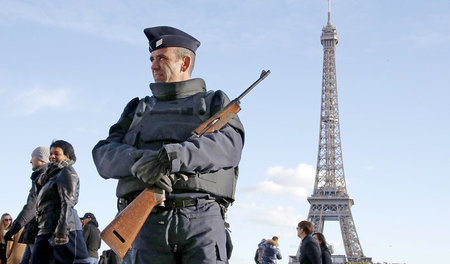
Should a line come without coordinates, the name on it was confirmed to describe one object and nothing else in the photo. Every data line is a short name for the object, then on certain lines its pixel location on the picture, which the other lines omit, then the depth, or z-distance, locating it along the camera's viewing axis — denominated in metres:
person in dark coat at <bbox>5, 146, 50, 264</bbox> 7.11
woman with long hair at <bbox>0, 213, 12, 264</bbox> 9.43
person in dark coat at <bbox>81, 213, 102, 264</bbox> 10.59
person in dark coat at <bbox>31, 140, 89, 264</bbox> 6.41
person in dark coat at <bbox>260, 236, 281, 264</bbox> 14.12
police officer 3.46
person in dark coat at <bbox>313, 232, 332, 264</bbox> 10.64
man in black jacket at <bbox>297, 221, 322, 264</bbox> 9.76
